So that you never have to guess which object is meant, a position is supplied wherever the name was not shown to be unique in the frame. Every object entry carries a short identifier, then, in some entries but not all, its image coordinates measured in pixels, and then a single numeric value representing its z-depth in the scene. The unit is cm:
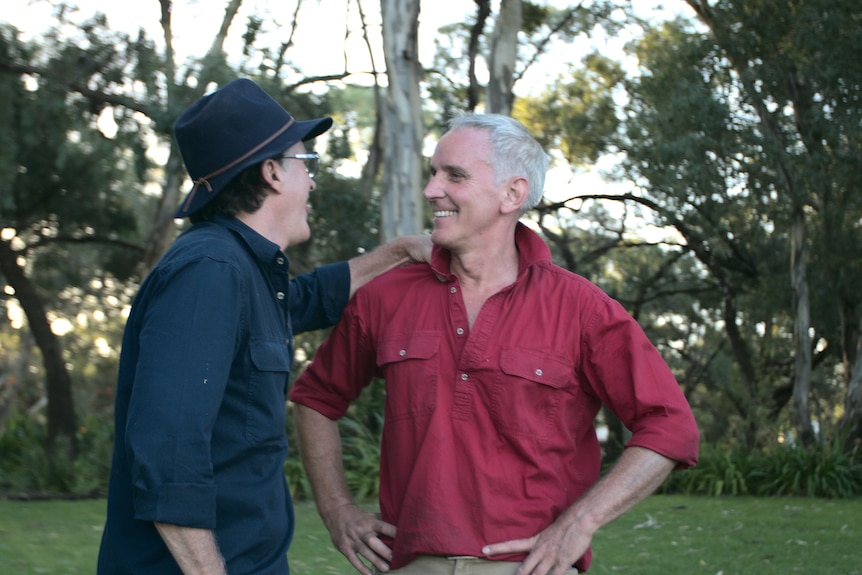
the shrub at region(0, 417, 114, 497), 1238
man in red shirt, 283
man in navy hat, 221
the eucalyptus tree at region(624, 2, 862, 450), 1538
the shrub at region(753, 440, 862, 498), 1258
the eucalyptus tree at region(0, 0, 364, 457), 1245
